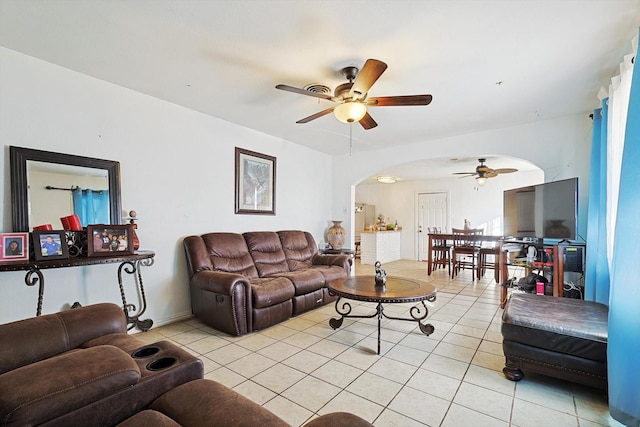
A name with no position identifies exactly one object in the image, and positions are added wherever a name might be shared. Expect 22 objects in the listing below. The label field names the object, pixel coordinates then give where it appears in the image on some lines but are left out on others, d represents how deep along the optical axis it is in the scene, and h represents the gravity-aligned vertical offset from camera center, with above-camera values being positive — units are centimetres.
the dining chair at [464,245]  563 -84
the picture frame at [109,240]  246 -30
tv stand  300 -65
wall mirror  229 +23
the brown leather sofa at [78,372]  98 -68
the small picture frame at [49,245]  221 -31
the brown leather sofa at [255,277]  291 -87
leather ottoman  184 -92
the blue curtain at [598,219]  258 -16
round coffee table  252 -82
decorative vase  529 -59
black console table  207 -53
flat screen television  309 -9
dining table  536 -89
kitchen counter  760 -113
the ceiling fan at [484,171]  561 +61
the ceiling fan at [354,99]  230 +87
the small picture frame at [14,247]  211 -30
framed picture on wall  406 +31
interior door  828 -33
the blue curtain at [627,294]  159 -52
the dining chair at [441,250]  616 -99
